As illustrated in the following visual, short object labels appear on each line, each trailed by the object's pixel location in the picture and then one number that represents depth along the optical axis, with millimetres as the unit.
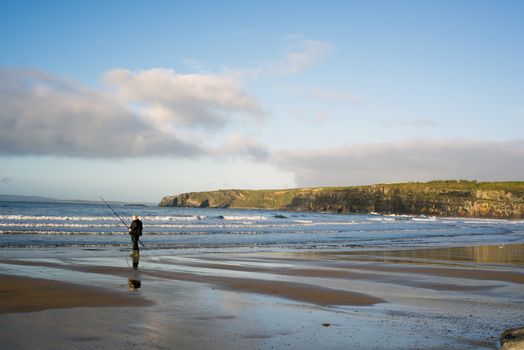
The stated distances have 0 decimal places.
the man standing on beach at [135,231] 18378
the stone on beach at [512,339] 6802
